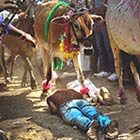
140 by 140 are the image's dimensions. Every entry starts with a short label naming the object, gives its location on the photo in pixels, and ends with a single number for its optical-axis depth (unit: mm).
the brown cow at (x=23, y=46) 6703
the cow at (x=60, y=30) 5555
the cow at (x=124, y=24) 4641
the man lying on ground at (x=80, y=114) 4508
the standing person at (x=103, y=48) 7213
